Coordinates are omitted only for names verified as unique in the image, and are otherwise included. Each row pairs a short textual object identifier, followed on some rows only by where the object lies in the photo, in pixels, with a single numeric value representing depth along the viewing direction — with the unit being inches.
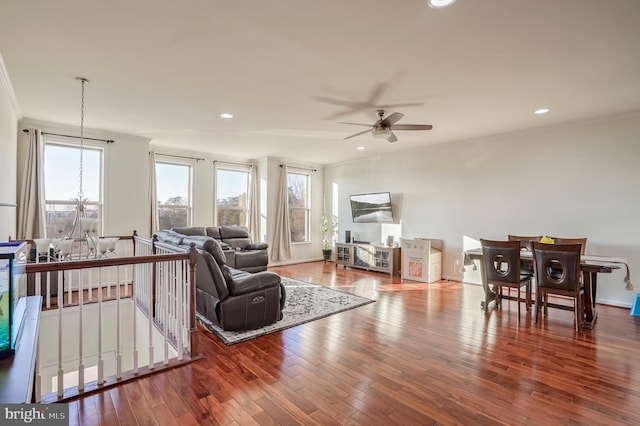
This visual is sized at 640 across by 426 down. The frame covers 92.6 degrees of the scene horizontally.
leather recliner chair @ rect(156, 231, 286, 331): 129.9
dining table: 135.4
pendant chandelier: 144.4
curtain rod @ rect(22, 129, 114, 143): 186.2
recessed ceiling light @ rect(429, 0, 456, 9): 81.4
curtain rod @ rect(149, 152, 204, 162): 253.5
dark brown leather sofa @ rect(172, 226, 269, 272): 245.1
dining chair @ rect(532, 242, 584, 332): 137.6
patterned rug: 132.0
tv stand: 263.9
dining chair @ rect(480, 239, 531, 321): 154.8
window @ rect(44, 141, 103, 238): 198.8
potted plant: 326.3
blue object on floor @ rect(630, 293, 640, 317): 159.0
